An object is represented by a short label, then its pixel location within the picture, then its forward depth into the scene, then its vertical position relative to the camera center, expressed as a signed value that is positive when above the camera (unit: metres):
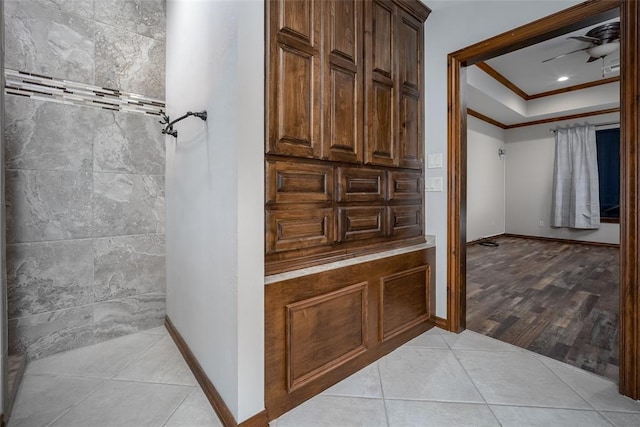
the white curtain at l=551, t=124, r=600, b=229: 5.89 +0.69
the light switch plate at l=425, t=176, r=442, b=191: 2.20 +0.23
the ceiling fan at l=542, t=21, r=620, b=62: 3.09 +1.93
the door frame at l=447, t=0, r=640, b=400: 1.43 +0.40
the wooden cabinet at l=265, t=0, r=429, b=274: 1.37 +0.49
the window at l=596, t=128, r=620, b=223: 5.76 +0.81
